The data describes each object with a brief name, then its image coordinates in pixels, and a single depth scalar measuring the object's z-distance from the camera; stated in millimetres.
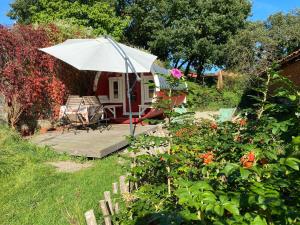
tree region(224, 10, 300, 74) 12804
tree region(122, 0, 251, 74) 19033
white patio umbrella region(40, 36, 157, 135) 5947
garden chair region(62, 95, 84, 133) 6556
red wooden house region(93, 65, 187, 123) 8337
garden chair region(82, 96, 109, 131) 6739
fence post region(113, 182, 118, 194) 2297
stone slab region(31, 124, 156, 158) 4927
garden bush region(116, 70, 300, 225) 966
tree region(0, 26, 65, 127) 6111
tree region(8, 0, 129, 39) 19744
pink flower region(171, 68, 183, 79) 1962
